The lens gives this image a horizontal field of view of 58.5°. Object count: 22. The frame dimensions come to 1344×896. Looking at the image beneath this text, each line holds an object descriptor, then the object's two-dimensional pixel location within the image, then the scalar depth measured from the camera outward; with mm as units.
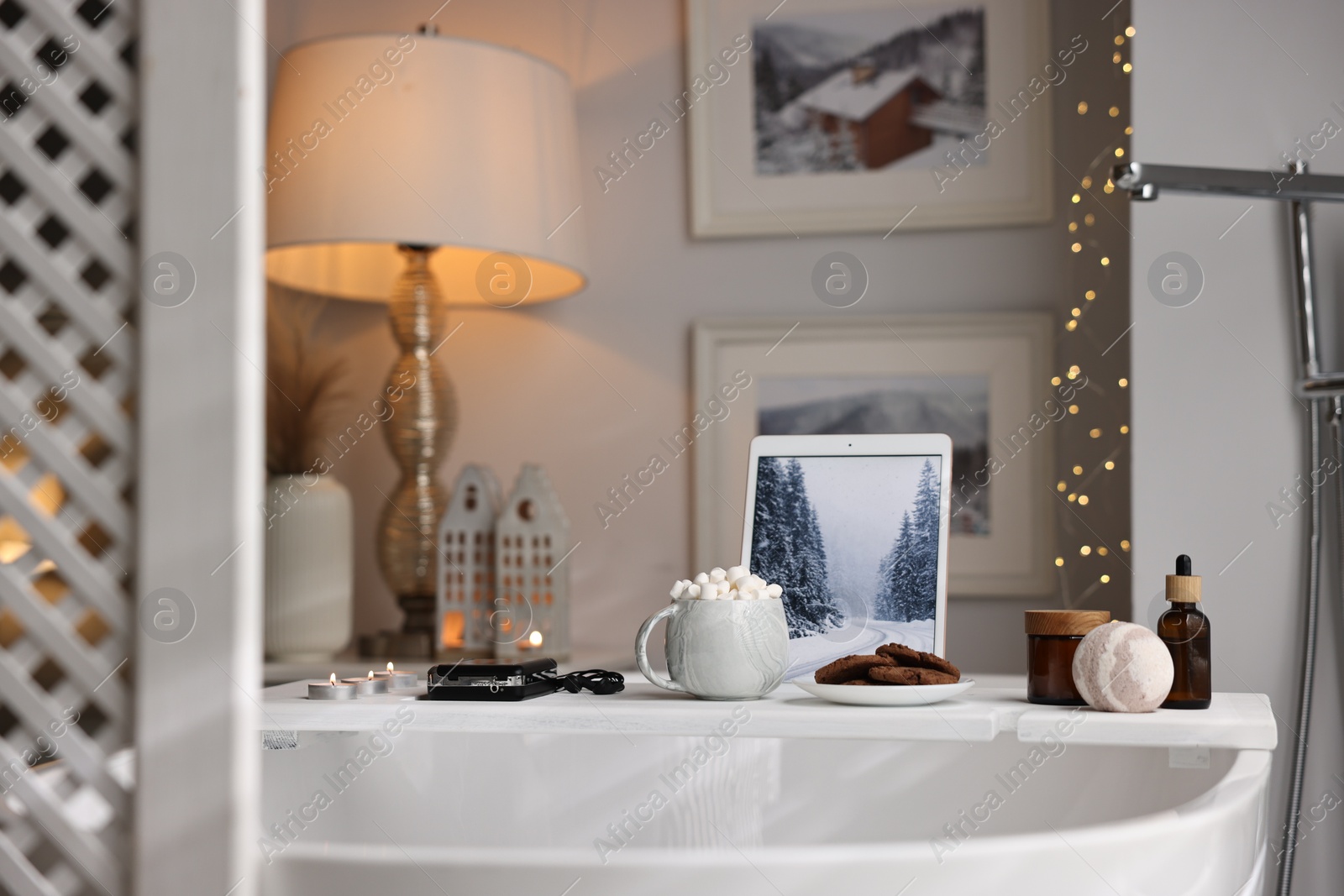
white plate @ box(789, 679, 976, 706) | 993
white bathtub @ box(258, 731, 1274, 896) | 1005
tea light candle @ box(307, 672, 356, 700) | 1146
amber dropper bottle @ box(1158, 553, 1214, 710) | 1006
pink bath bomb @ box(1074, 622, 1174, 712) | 964
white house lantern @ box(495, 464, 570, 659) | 1810
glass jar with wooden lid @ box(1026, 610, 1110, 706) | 1028
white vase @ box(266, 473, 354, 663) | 1845
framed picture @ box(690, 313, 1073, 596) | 1902
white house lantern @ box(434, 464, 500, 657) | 1818
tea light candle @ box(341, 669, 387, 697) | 1167
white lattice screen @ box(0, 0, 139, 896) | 829
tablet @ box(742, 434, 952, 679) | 1270
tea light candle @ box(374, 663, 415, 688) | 1202
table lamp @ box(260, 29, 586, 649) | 1710
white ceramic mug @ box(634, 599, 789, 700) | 1052
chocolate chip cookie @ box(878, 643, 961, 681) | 1052
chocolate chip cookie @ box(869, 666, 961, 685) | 1015
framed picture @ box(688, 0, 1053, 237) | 1921
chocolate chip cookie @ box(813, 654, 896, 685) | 1045
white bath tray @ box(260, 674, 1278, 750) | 938
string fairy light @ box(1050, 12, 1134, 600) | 1618
